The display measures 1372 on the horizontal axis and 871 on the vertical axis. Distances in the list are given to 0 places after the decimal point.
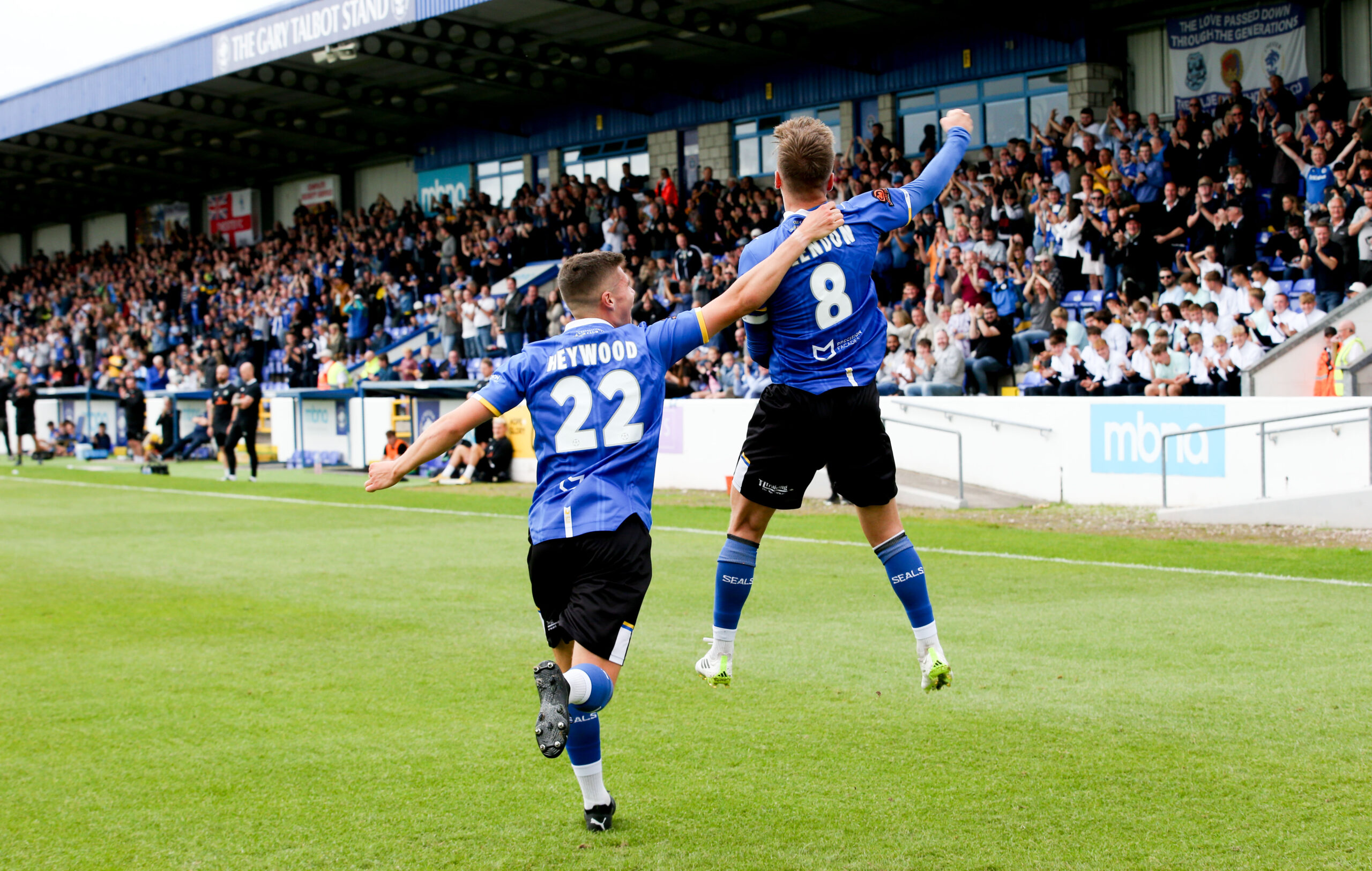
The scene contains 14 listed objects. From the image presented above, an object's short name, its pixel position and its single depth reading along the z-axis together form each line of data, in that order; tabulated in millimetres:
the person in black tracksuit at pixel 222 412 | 24812
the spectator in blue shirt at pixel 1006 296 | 20859
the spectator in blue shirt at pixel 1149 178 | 20672
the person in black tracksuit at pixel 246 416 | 23645
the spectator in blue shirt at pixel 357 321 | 36656
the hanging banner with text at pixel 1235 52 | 23547
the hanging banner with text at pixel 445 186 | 41375
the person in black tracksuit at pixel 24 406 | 31906
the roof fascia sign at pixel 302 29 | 29938
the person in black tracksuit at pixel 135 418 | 32875
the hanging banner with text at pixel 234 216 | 49781
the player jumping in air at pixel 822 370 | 5633
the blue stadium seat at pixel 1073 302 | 20344
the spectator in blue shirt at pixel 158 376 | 40312
